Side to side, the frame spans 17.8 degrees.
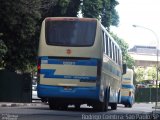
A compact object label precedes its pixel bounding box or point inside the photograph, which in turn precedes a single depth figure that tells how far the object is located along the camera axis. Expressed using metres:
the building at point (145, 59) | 138.38
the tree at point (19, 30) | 29.48
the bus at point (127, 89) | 40.75
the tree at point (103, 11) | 38.75
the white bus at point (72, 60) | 20.95
